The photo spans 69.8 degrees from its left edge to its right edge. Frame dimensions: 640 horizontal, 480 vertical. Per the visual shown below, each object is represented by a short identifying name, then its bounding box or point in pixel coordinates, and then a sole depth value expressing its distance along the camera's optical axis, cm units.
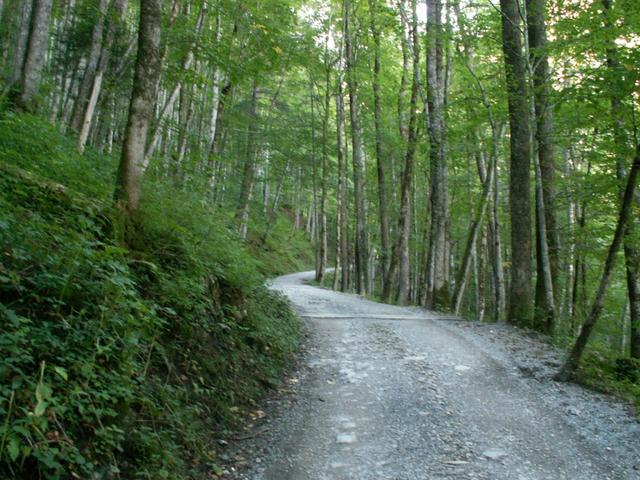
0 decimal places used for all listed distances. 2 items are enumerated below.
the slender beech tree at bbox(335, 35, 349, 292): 1928
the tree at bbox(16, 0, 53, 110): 780
